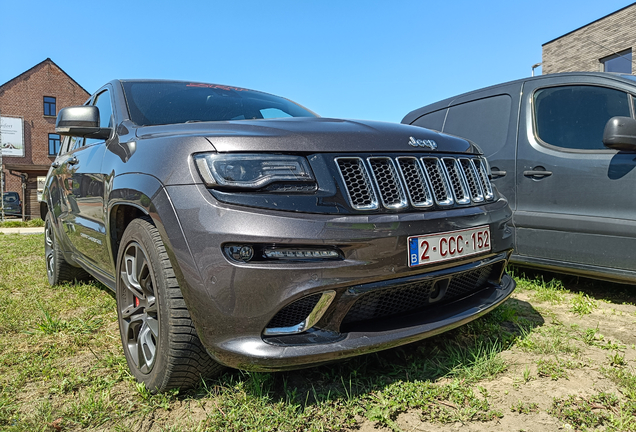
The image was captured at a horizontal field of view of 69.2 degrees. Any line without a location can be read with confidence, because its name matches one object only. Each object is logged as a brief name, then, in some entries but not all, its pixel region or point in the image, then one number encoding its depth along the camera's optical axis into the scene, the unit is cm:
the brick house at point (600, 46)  1400
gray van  303
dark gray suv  162
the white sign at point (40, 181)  2517
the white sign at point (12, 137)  2919
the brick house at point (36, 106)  2966
